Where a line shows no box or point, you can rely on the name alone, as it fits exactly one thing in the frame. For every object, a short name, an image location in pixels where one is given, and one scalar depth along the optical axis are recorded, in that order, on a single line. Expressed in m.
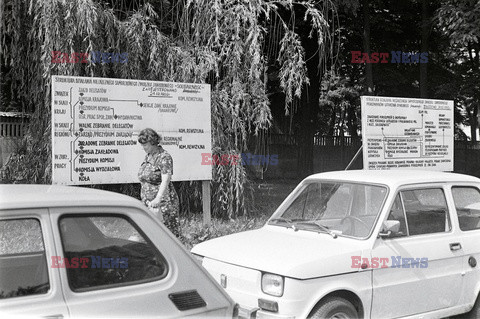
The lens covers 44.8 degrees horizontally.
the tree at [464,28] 16.53
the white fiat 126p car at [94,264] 2.74
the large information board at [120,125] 8.16
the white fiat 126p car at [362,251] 4.78
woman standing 7.10
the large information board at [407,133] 11.13
